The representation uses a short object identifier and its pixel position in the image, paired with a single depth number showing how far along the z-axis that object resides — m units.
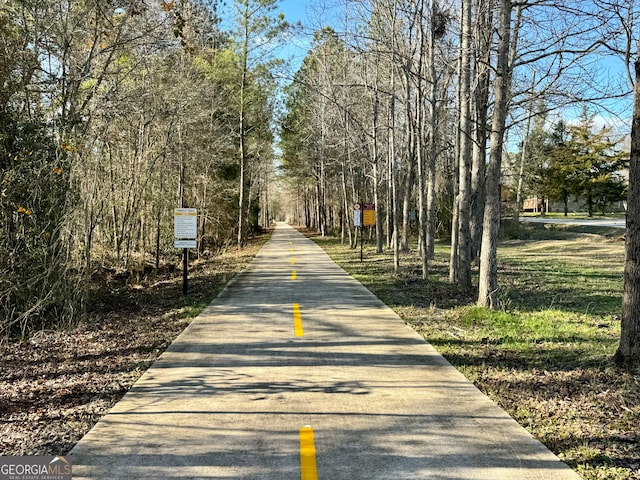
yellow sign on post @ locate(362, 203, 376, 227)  21.34
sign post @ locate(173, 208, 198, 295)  13.13
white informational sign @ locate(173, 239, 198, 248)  13.12
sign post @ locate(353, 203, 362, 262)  20.94
